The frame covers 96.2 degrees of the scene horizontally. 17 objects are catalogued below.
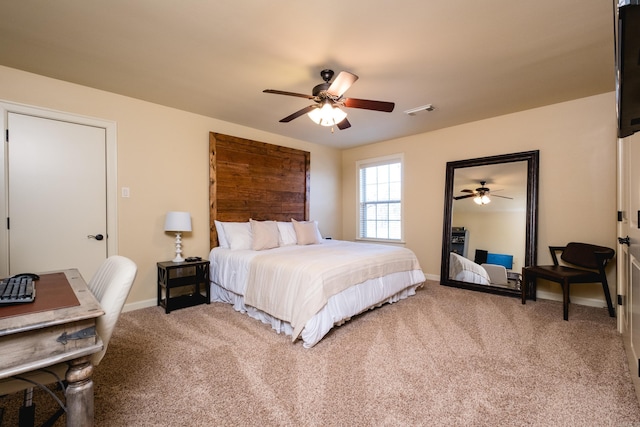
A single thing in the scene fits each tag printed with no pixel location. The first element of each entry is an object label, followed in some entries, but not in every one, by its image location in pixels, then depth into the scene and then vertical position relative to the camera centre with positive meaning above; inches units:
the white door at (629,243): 68.1 -7.7
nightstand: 130.0 -35.0
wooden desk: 37.5 -19.0
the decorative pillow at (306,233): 166.4 -13.4
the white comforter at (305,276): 98.5 -25.3
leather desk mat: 42.8 -15.8
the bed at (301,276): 99.3 -27.0
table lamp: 135.6 -6.3
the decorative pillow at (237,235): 148.9 -13.4
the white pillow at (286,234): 163.8 -14.1
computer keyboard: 45.4 -14.8
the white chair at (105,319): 46.3 -19.9
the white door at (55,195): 108.0 +5.3
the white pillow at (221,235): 155.3 -14.0
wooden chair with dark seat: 116.5 -25.2
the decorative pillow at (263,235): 146.7 -13.4
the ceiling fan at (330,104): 95.9 +37.9
